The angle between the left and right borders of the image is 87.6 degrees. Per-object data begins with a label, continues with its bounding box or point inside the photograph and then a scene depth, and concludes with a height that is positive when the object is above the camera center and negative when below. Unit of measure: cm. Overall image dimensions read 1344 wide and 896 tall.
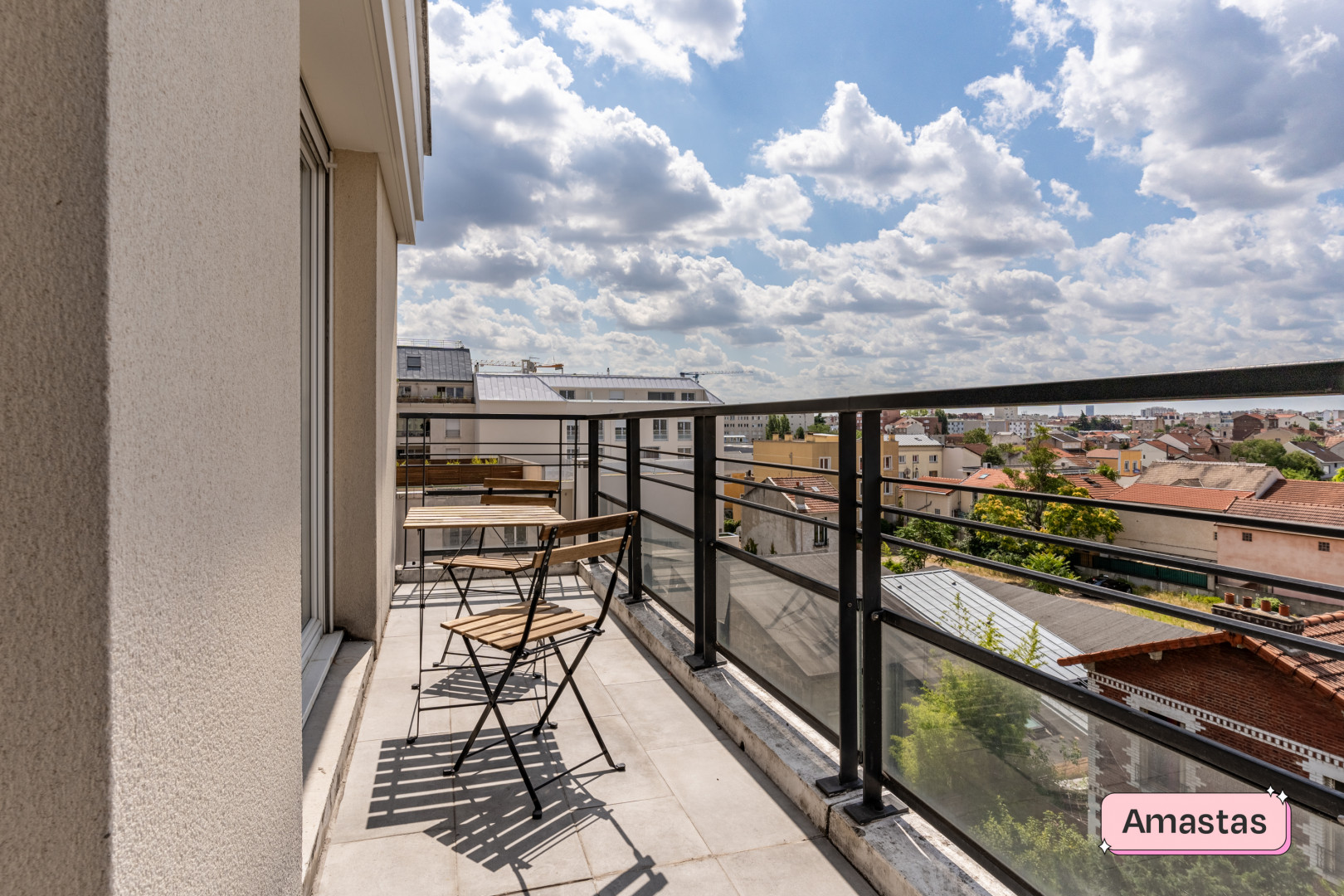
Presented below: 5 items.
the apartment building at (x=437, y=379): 3309 +348
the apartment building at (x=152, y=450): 54 +0
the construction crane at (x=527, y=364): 3931 +458
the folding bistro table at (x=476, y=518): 351 -38
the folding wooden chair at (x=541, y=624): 233 -67
